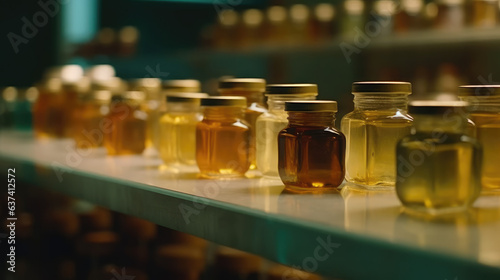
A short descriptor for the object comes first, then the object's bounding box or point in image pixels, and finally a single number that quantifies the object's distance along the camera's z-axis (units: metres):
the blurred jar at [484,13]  2.04
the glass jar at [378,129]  0.82
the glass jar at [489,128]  0.79
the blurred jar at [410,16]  2.28
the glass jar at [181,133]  1.10
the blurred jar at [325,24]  2.56
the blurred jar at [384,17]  2.36
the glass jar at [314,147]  0.82
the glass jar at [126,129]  1.31
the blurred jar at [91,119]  1.47
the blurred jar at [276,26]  2.77
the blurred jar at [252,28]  2.89
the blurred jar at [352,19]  2.48
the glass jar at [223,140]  0.97
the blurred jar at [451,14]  2.13
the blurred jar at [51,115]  1.76
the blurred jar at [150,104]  1.34
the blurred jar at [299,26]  2.64
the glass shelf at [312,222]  0.52
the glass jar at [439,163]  0.66
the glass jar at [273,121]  0.93
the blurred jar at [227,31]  3.04
